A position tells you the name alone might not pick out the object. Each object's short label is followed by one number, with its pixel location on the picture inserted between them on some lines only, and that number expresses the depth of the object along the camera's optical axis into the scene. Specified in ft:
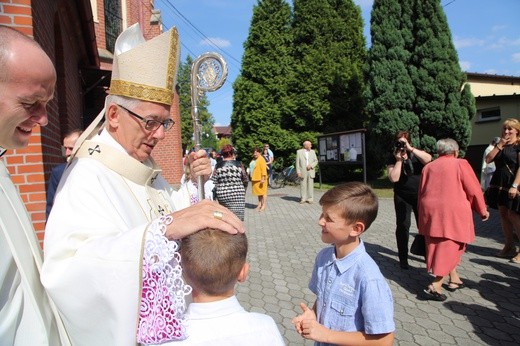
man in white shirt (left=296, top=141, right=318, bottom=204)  39.70
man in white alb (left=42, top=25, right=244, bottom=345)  4.33
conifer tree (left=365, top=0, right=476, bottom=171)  50.39
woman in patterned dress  23.84
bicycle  63.36
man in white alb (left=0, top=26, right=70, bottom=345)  3.91
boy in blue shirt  6.51
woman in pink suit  14.92
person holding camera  17.47
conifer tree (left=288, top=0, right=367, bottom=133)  68.74
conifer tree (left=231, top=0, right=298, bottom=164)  72.95
